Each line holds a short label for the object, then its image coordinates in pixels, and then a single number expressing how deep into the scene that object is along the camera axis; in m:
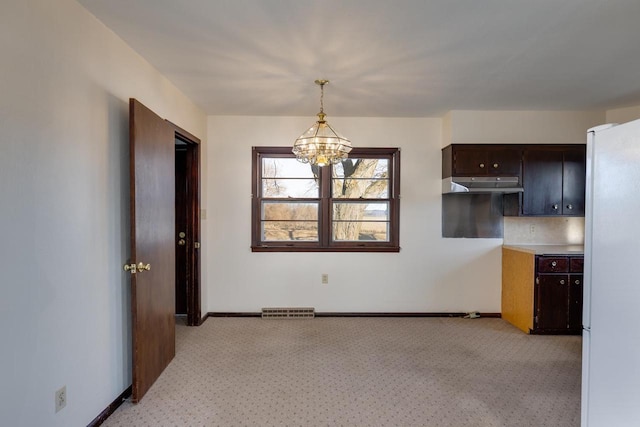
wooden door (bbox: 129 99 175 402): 2.15
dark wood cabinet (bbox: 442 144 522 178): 3.67
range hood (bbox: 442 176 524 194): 3.63
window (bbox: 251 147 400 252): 4.00
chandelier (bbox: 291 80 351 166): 2.65
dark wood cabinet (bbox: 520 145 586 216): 3.69
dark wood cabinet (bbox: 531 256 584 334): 3.36
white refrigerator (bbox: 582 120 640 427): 1.21
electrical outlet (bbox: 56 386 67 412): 1.67
